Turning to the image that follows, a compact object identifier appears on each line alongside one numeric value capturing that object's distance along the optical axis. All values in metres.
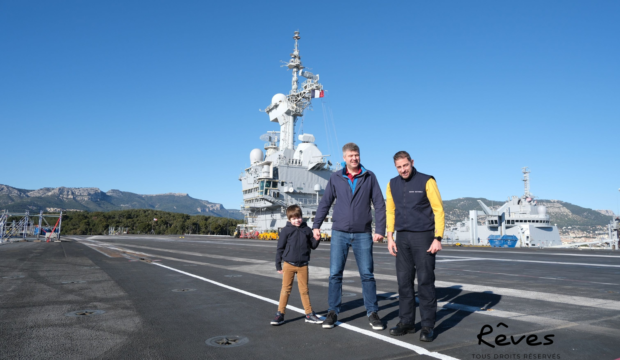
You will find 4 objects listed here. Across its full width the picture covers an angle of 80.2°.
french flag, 61.25
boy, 4.70
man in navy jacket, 4.75
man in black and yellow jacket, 4.22
